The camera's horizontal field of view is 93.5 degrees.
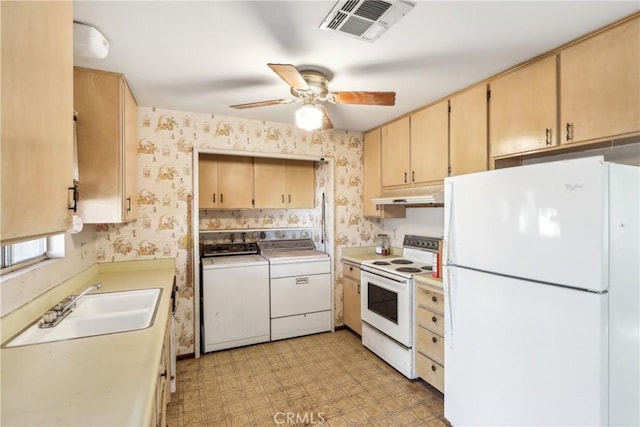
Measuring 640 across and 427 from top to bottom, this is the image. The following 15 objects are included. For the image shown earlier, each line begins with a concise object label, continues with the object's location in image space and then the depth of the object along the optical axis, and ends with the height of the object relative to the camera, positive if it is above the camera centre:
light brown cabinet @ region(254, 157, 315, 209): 3.67 +0.34
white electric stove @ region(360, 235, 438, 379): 2.58 -0.86
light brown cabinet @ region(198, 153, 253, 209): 3.40 +0.34
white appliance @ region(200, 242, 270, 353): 3.09 -0.96
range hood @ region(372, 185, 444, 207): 2.59 +0.13
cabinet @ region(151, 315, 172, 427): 1.25 -0.90
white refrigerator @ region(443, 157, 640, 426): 1.31 -0.43
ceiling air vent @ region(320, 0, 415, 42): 1.40 +0.96
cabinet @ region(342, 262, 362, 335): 3.45 -1.04
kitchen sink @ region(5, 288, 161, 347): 1.43 -0.59
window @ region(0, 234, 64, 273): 1.49 -0.23
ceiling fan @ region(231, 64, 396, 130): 1.96 +0.76
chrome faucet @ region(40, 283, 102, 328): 1.49 -0.52
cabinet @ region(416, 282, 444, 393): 2.29 -0.99
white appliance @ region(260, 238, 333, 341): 3.37 -0.96
